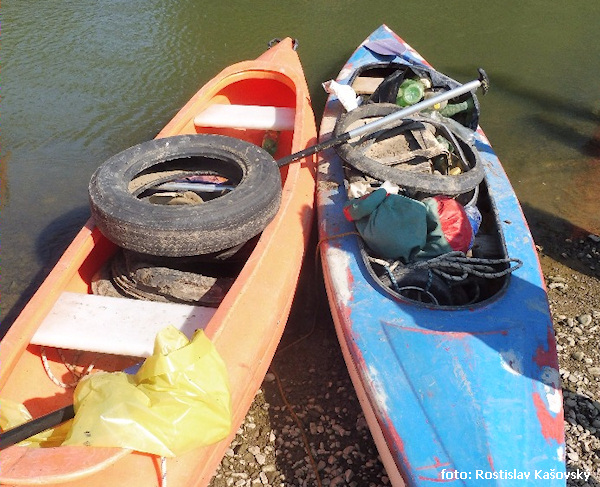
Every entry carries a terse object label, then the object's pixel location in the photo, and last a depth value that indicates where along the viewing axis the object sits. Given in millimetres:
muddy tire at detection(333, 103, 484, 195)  3840
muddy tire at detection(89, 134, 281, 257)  3209
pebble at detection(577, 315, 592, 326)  4121
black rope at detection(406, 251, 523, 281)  3314
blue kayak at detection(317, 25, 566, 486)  2598
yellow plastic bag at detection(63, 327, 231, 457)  2213
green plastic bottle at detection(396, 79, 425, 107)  5066
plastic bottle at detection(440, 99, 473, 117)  5156
